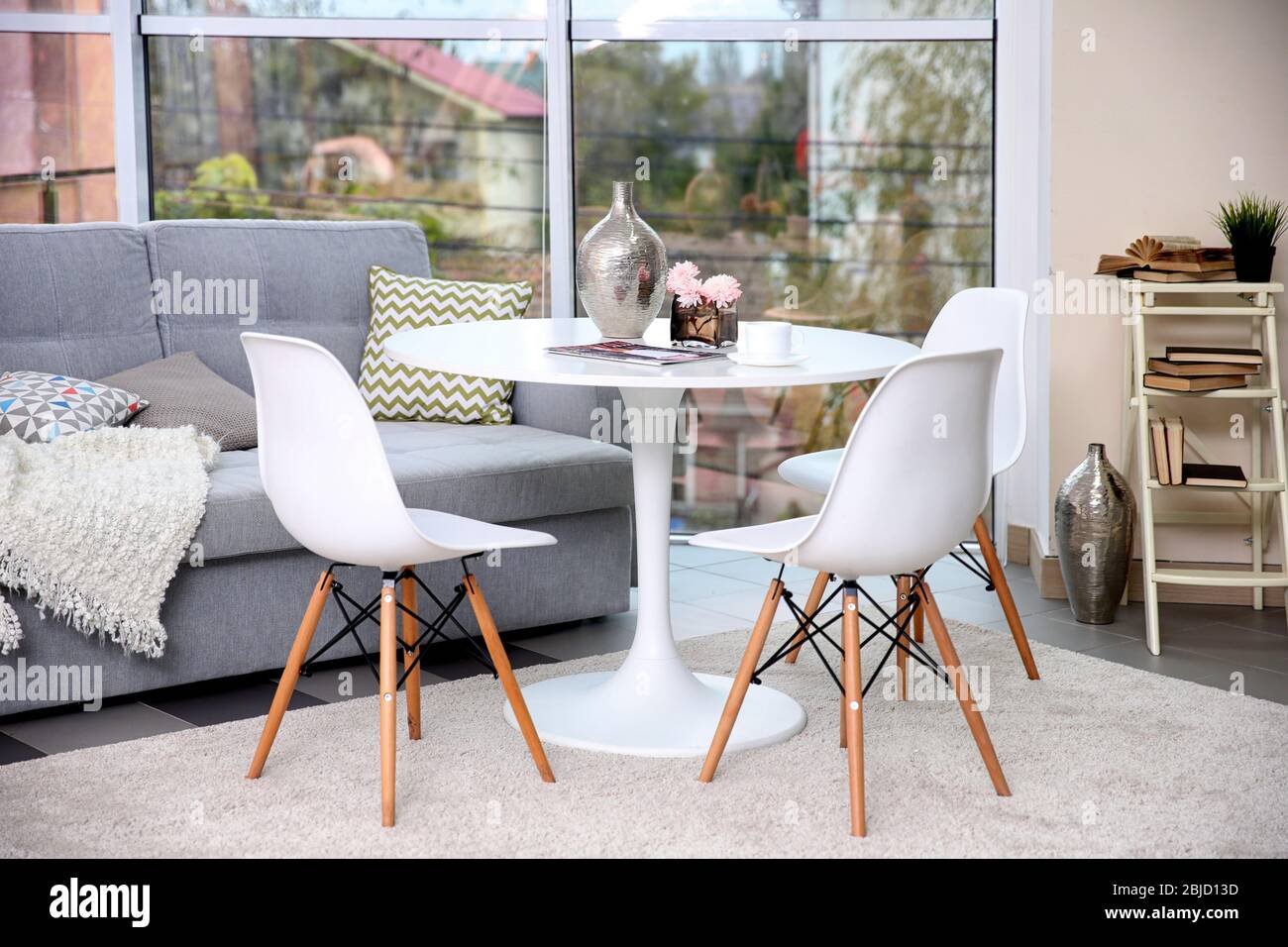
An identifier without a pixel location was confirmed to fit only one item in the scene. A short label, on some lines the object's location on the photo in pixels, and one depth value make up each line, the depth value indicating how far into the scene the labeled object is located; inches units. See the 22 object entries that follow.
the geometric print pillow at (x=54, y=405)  130.3
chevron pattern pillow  157.8
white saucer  106.1
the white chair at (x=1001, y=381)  130.3
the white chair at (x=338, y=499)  94.7
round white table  109.4
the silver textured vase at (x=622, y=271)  117.7
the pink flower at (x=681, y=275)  114.9
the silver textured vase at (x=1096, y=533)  147.6
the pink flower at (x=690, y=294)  115.0
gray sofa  123.6
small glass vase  116.0
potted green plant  145.0
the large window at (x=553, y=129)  180.1
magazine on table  107.4
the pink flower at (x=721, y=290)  114.8
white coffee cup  106.5
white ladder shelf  143.8
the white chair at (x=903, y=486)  92.3
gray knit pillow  140.4
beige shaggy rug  93.1
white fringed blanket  113.4
